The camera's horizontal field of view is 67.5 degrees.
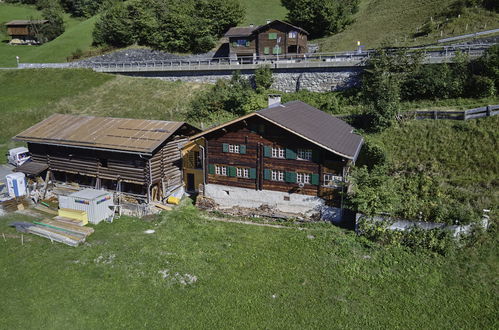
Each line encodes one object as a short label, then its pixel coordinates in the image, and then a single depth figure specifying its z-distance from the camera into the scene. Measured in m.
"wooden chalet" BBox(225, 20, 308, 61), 53.16
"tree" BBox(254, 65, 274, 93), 44.56
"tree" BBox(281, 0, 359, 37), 67.81
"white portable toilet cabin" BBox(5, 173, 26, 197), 29.44
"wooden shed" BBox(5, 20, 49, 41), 89.94
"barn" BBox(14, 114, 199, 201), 27.09
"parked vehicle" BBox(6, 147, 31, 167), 36.41
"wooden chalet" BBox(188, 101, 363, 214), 23.66
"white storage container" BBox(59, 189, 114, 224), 24.73
